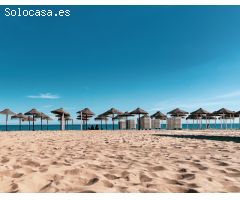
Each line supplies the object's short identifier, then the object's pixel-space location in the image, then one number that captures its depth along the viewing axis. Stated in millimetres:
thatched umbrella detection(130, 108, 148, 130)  26719
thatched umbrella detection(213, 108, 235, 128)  31188
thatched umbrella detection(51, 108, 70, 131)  25281
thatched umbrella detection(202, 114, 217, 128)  36106
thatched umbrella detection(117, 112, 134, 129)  28209
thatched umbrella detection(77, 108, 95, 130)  27828
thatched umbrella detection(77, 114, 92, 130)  31481
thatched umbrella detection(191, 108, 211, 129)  31112
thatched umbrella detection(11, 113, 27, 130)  33356
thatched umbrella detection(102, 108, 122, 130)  27719
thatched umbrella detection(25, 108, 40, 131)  26927
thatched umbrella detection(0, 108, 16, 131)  27281
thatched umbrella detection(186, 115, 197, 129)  35875
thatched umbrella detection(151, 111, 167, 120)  30962
